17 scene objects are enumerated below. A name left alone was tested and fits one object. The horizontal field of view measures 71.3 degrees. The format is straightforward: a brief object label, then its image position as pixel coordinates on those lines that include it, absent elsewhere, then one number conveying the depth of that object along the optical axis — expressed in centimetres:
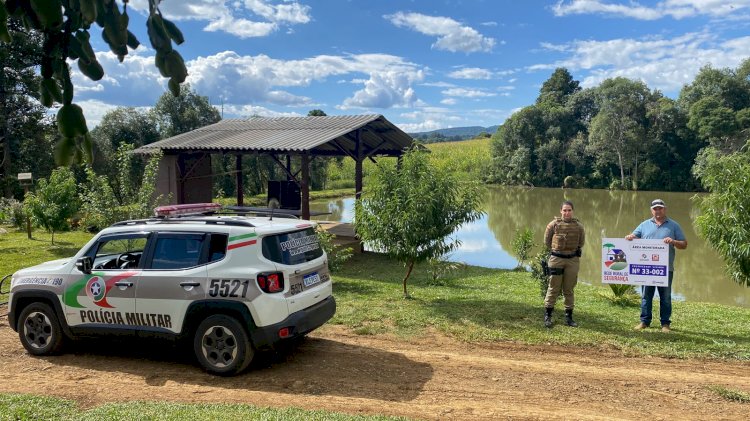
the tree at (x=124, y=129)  3412
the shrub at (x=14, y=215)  2191
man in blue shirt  754
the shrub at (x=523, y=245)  1606
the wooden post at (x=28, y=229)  1912
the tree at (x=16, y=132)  2588
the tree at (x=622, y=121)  4909
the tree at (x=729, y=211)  733
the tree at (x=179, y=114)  3681
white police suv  558
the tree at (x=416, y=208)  955
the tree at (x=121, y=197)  1145
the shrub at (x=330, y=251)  1122
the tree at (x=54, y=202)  1698
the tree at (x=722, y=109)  4312
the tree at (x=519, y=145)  5684
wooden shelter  1508
